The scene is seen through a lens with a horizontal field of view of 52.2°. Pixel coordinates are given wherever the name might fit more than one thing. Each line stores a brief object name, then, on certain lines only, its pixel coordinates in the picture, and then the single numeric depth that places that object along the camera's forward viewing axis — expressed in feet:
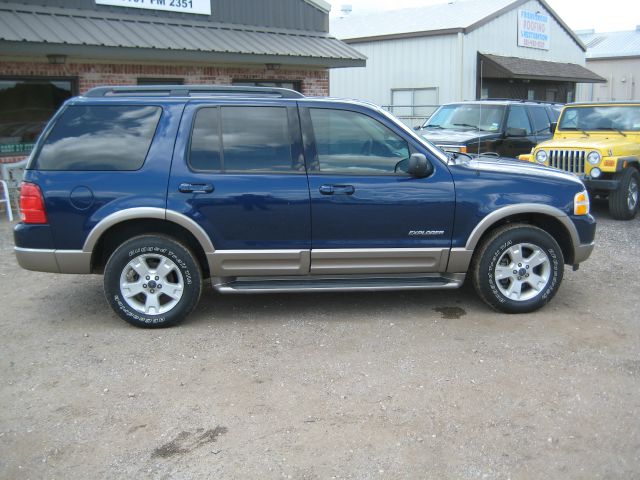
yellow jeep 32.01
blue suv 16.72
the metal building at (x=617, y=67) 117.91
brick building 34.24
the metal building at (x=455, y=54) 65.67
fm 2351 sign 38.29
